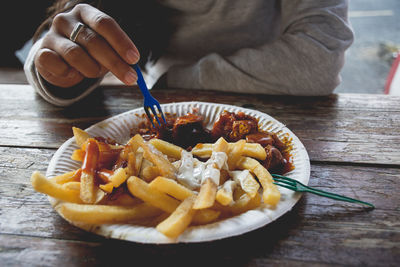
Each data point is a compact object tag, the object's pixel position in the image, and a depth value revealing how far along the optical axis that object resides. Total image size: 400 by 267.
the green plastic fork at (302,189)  0.40
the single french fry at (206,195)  0.38
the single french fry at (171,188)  0.39
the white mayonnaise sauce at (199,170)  0.41
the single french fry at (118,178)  0.40
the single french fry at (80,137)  0.47
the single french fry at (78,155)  0.44
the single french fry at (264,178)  0.39
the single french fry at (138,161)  0.43
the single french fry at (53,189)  0.39
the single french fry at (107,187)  0.40
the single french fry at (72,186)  0.41
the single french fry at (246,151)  0.44
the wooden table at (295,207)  0.38
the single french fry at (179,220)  0.36
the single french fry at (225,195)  0.39
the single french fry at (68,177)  0.42
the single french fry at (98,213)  0.38
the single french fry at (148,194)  0.39
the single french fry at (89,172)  0.40
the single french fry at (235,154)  0.44
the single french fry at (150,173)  0.42
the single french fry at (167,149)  0.47
